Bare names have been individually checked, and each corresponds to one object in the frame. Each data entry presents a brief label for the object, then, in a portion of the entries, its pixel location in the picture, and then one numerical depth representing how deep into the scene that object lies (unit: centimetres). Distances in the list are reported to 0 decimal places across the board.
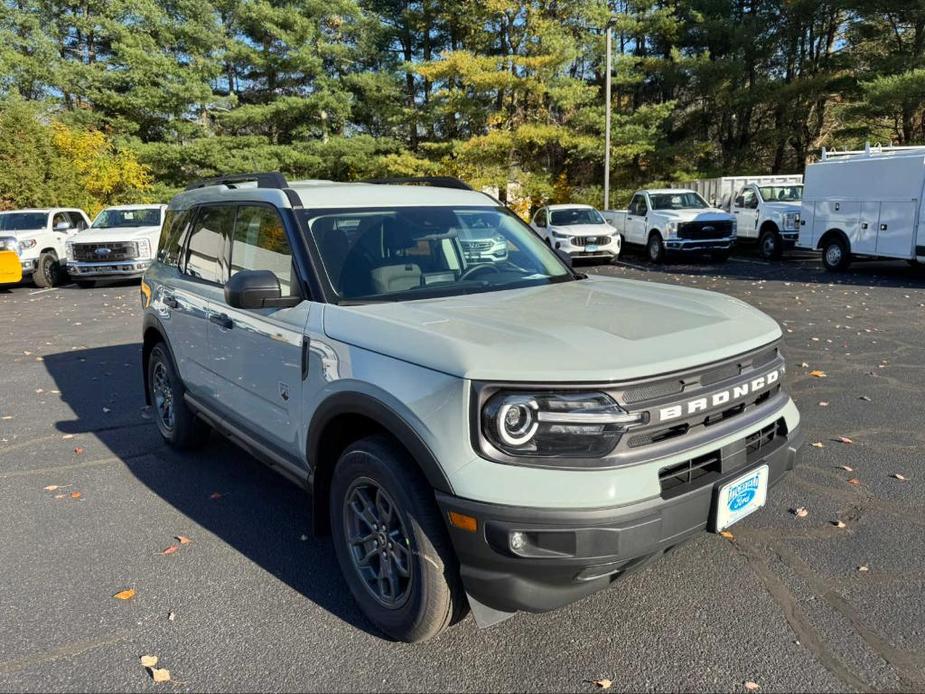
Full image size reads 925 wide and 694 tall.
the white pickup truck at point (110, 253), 1533
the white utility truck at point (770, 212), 1784
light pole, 2306
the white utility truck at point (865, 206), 1302
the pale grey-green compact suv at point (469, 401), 228
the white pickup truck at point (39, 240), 1591
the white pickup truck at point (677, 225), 1755
